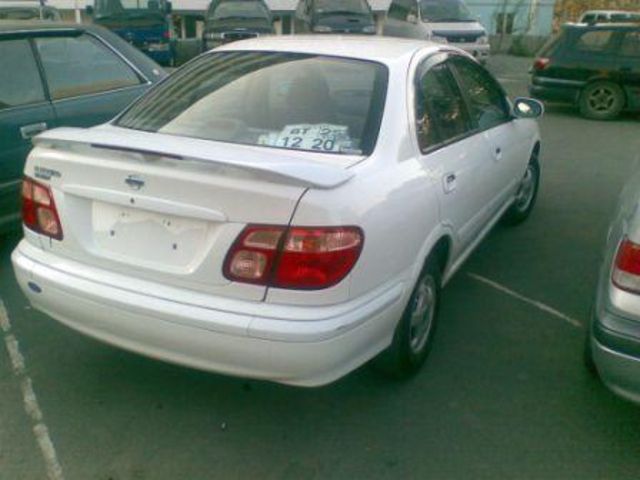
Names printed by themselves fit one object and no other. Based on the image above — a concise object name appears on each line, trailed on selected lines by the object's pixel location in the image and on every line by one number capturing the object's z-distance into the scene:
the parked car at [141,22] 14.76
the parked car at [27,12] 11.89
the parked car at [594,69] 10.08
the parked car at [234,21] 14.55
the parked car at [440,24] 15.27
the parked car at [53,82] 4.15
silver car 2.39
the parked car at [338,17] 15.46
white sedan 2.30
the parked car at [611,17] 12.59
